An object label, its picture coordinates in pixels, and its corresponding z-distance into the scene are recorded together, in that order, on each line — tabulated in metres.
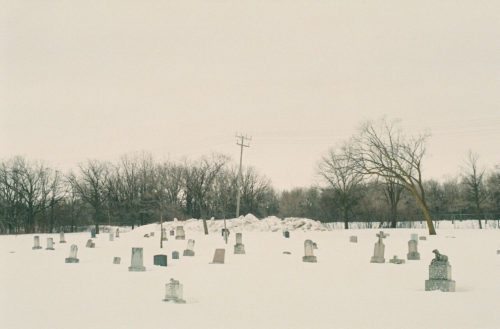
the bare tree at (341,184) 56.03
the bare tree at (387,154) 38.94
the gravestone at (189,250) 24.64
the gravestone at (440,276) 12.76
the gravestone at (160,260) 20.05
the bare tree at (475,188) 54.51
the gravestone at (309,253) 21.33
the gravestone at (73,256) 21.77
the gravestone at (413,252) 21.59
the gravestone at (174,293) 11.85
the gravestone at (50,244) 30.53
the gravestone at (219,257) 21.07
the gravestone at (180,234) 38.09
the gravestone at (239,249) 25.55
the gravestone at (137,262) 18.19
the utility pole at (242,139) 54.38
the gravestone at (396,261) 20.22
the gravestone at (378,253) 20.55
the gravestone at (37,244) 31.08
